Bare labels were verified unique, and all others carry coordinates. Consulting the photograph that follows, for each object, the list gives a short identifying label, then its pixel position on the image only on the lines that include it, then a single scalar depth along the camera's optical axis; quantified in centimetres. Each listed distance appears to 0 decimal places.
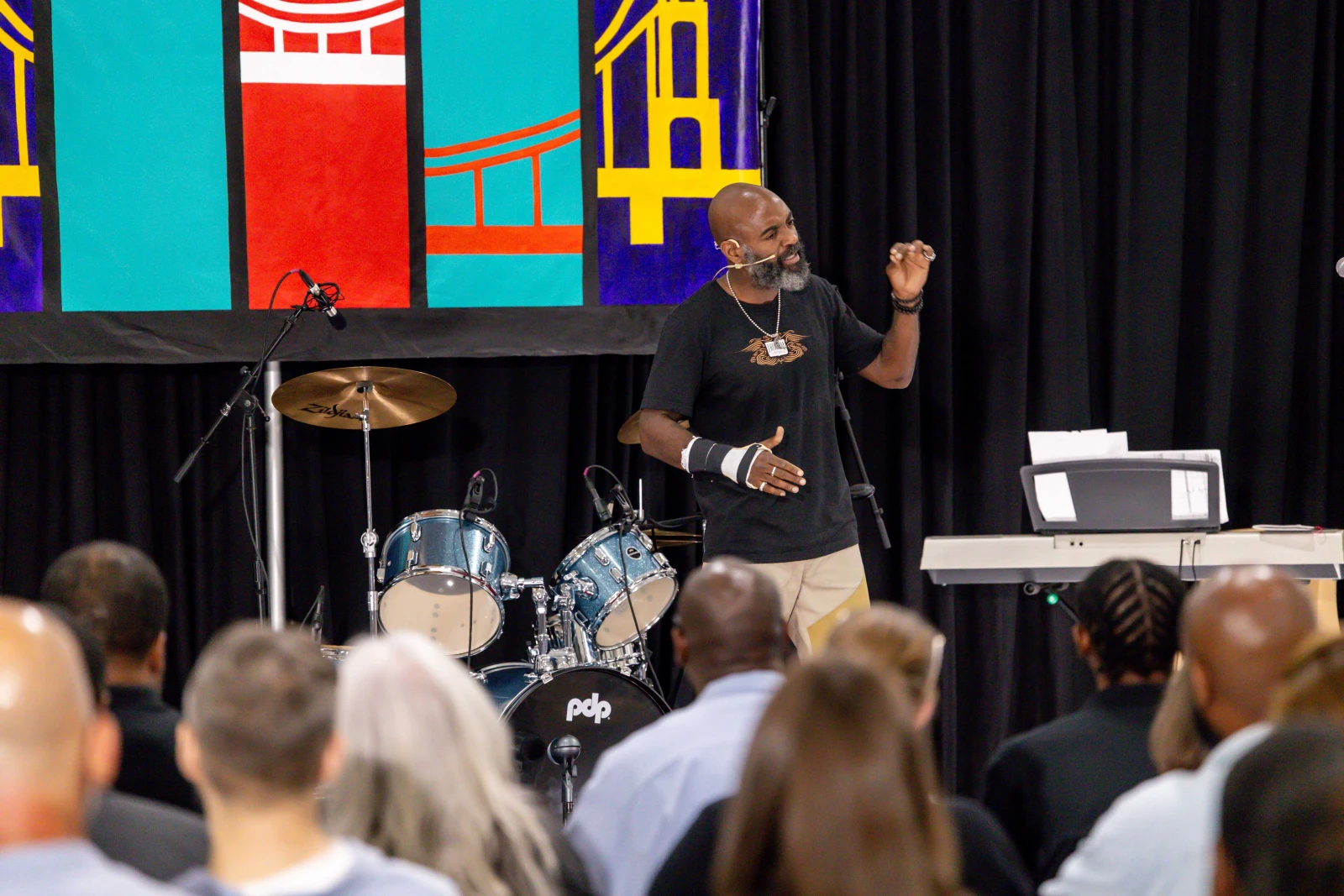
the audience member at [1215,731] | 325
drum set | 870
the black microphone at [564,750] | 798
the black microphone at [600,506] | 908
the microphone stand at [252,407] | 875
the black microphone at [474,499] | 902
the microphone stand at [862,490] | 868
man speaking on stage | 766
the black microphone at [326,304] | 884
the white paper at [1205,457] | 788
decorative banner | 916
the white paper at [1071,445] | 846
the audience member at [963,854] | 336
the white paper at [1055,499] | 796
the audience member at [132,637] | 434
